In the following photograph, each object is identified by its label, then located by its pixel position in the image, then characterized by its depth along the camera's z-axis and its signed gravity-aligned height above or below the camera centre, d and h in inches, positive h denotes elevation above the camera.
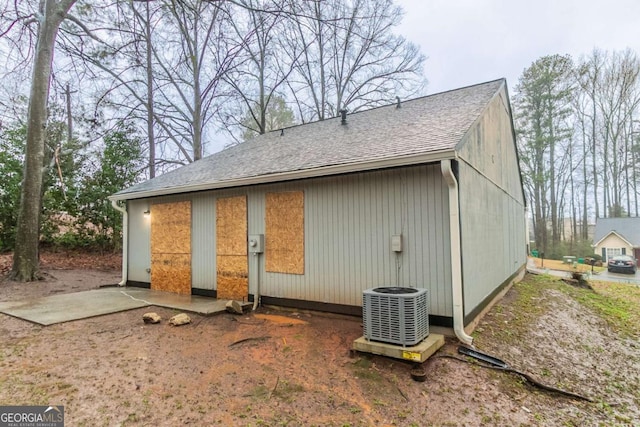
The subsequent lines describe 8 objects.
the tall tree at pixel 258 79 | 562.3 +258.2
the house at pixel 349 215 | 177.6 +6.4
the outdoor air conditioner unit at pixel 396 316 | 141.7 -40.2
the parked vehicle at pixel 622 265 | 804.6 -107.2
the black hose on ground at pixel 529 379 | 131.6 -64.5
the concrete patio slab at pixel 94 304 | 206.2 -54.9
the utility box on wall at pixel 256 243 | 238.7 -13.0
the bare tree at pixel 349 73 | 594.2 +281.6
